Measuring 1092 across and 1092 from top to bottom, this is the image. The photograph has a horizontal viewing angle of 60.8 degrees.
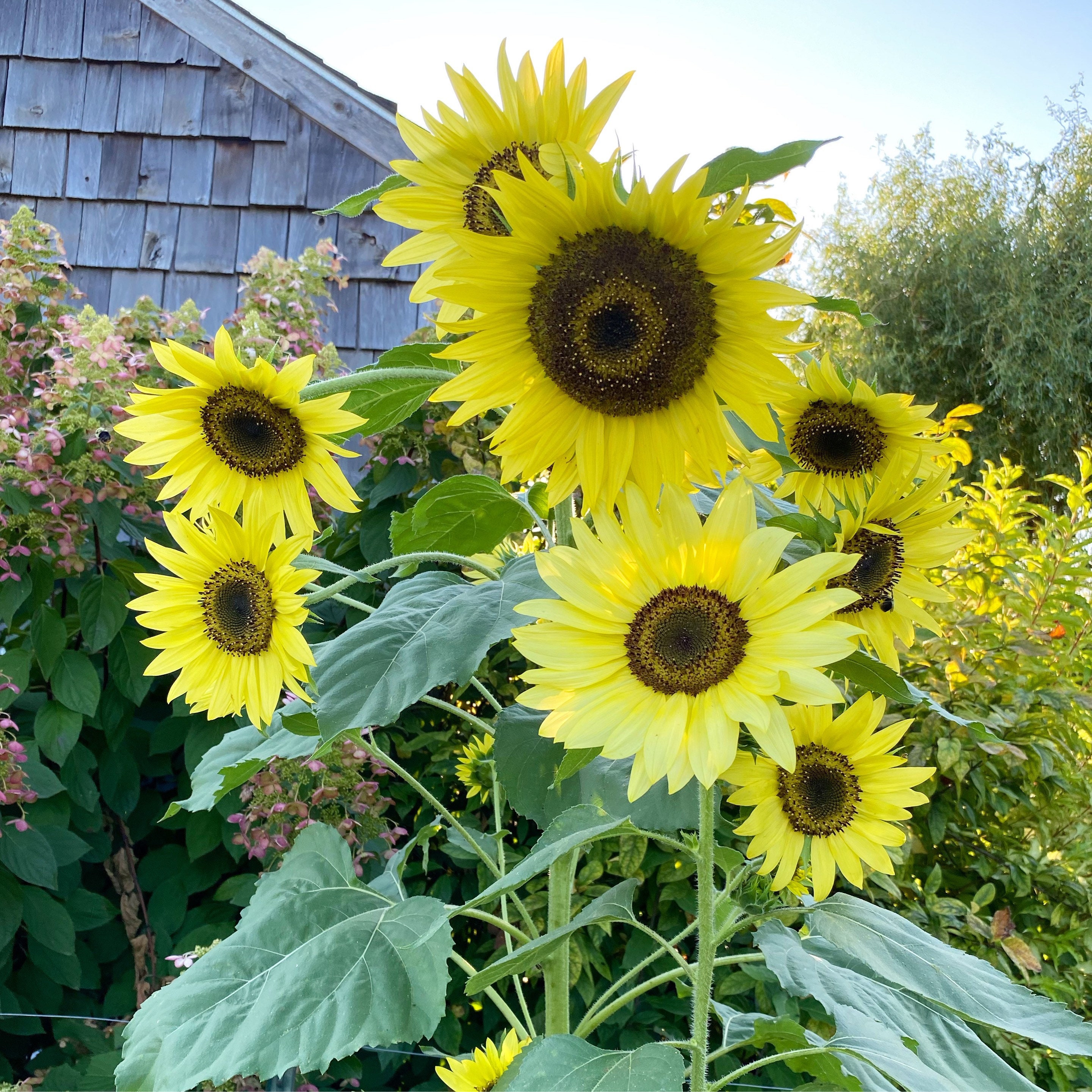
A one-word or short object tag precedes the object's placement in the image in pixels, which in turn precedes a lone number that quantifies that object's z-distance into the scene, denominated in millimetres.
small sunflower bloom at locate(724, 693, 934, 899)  821
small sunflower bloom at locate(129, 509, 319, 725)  833
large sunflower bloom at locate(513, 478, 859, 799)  615
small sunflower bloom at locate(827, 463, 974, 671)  784
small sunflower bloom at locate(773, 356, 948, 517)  793
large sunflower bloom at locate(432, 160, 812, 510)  608
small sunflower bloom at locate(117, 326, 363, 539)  813
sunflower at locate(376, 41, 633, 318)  742
